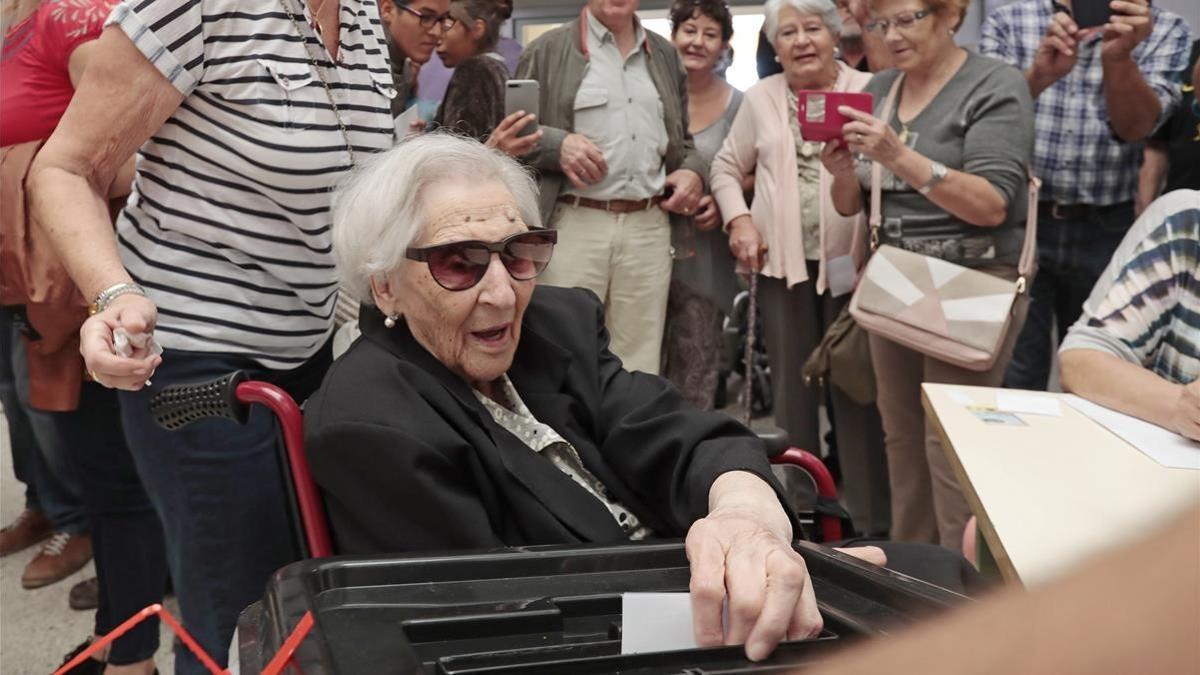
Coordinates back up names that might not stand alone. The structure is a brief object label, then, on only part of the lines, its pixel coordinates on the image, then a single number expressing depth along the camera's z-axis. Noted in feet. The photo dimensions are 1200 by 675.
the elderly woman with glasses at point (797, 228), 12.17
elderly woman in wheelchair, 5.40
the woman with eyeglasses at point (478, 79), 10.60
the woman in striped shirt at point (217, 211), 5.82
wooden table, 5.33
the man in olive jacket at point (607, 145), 11.82
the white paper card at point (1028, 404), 7.20
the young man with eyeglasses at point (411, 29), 10.96
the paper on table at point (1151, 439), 6.31
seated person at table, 7.36
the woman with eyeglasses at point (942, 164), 10.02
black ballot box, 3.37
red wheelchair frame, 5.53
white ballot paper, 3.81
